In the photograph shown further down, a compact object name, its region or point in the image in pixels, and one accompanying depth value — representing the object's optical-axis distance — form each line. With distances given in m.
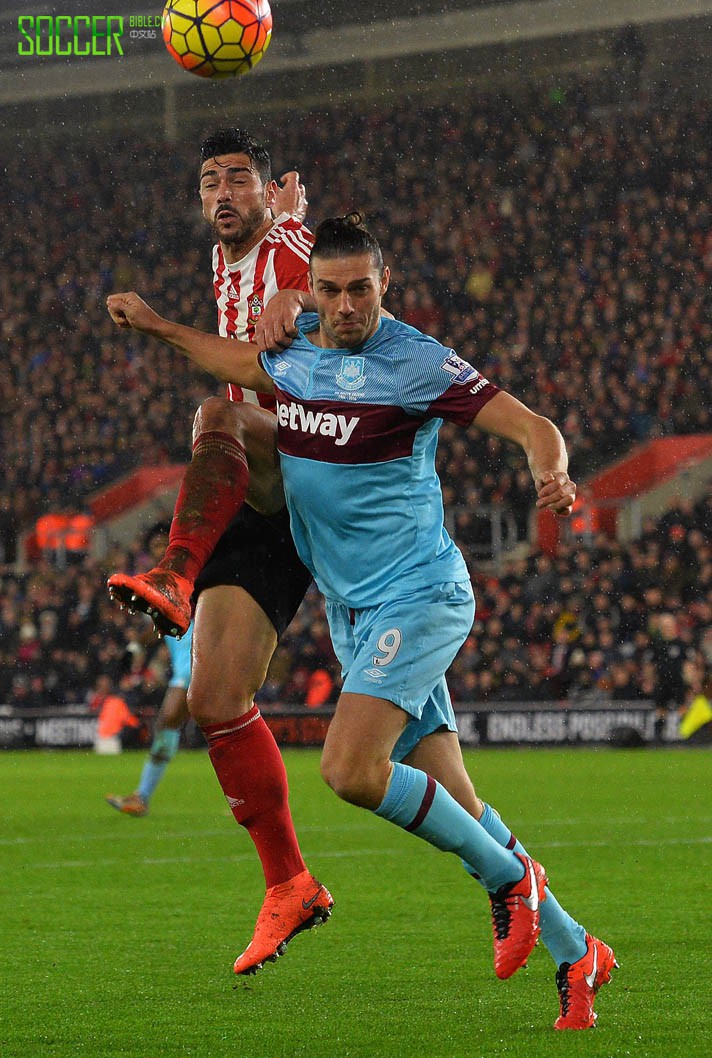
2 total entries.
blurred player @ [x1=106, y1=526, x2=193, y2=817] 20.75
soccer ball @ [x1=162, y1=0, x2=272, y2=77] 11.96
